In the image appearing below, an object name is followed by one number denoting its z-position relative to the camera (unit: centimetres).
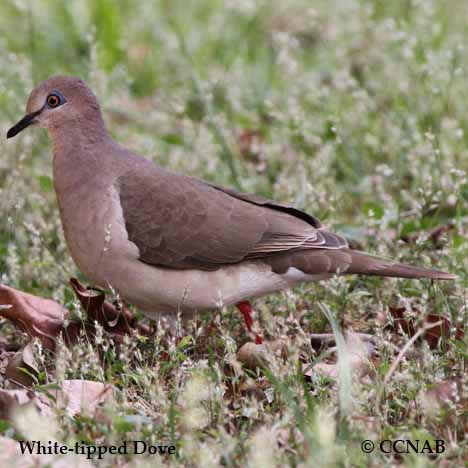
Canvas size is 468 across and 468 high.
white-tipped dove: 852
